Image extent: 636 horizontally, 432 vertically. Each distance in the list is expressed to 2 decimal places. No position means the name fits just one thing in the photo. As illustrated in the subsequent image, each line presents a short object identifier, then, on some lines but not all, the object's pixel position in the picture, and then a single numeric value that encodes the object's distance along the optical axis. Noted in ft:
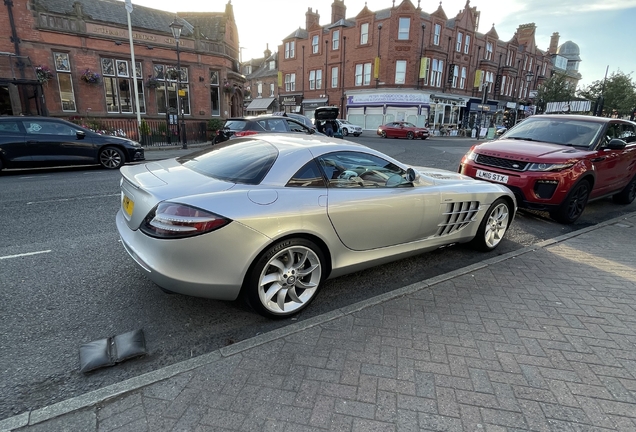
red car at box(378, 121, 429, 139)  100.28
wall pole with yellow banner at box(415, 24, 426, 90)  121.39
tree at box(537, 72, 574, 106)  137.39
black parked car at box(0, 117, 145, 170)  29.37
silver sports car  8.45
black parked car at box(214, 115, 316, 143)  39.17
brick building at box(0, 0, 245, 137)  56.95
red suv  18.40
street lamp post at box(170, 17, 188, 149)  54.90
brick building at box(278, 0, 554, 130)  121.29
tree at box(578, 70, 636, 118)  129.59
